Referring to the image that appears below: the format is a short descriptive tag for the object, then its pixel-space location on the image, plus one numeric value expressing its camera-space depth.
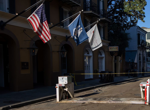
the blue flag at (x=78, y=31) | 14.64
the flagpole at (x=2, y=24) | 11.84
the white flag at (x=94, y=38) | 16.72
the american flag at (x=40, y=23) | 11.85
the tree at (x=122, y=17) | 28.57
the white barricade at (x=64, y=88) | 9.75
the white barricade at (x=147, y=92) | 8.32
